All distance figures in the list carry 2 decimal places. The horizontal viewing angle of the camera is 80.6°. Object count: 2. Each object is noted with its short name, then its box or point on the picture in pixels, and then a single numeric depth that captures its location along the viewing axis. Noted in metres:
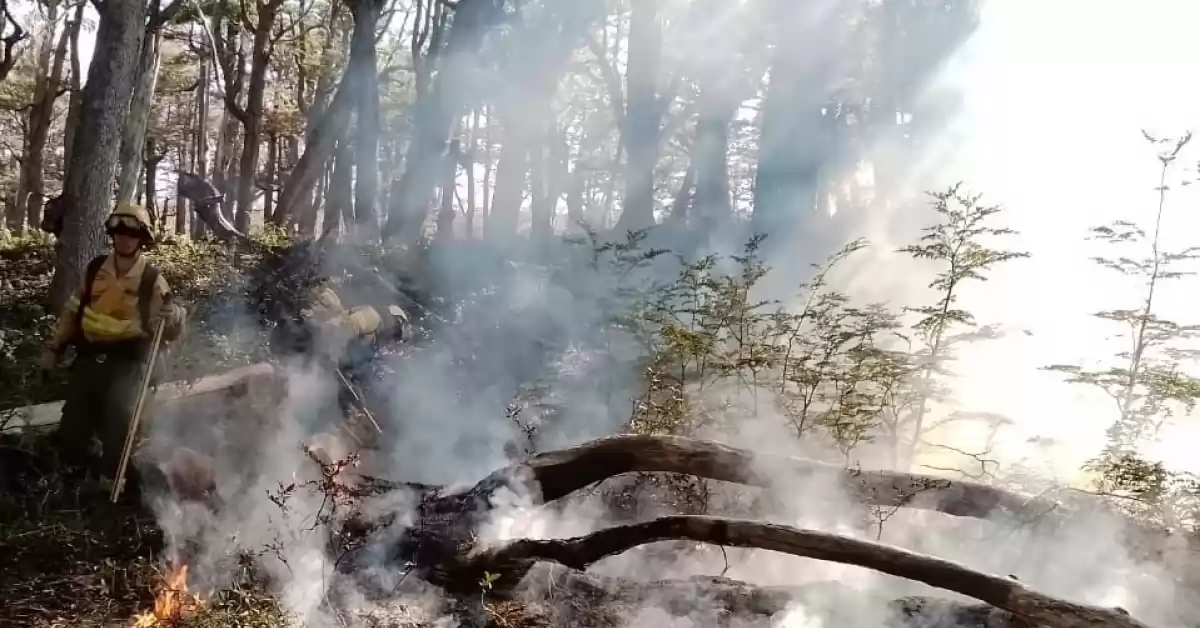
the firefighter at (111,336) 3.96
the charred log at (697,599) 3.50
